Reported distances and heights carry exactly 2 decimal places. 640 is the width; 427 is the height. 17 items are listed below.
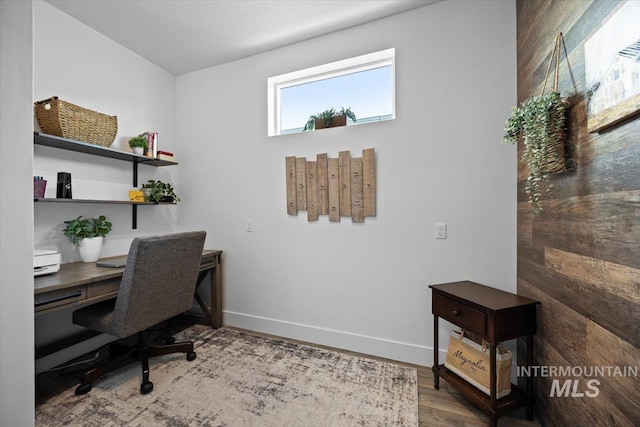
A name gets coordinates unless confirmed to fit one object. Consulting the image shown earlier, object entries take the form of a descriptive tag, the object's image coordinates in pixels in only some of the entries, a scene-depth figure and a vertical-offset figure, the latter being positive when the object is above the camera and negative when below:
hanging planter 1.21 +0.34
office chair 1.65 -0.53
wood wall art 2.25 +0.22
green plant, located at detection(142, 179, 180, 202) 2.68 +0.22
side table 1.43 -0.60
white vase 2.17 -0.27
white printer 1.70 -0.30
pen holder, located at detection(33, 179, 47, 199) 1.83 +0.16
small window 2.38 +1.09
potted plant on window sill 2.42 +0.81
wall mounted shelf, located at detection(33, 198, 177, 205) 1.84 +0.09
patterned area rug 1.56 -1.13
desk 1.53 -0.44
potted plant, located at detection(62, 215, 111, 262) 2.12 -0.16
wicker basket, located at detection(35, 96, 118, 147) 1.90 +0.65
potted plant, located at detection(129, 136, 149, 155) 2.49 +0.60
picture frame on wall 0.85 +0.47
